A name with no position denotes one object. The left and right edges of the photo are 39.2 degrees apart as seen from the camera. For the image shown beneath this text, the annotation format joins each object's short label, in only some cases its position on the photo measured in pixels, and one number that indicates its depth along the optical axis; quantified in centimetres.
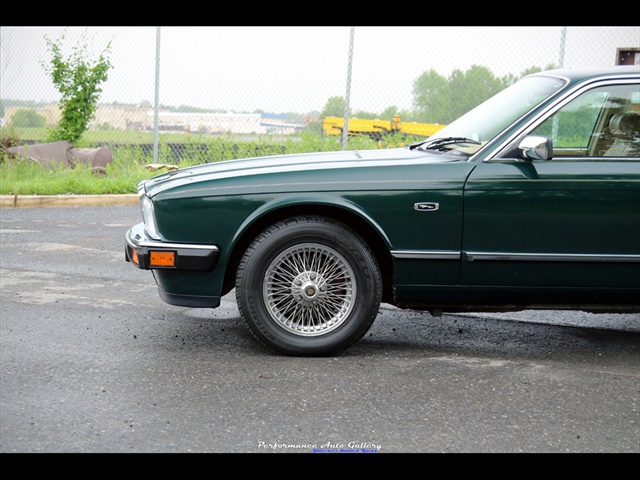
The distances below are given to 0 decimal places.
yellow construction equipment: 1295
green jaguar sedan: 497
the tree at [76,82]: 1341
